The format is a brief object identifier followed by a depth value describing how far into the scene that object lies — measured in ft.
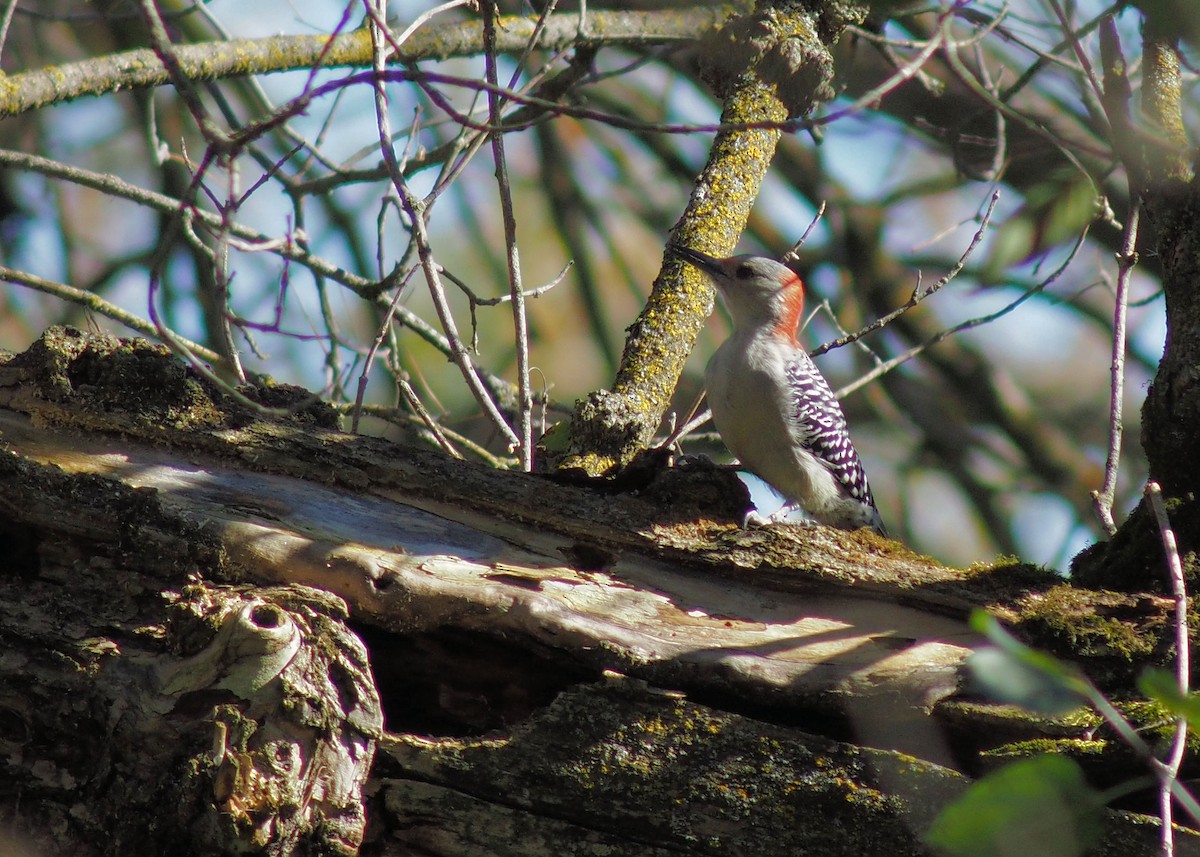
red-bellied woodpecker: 32.04
